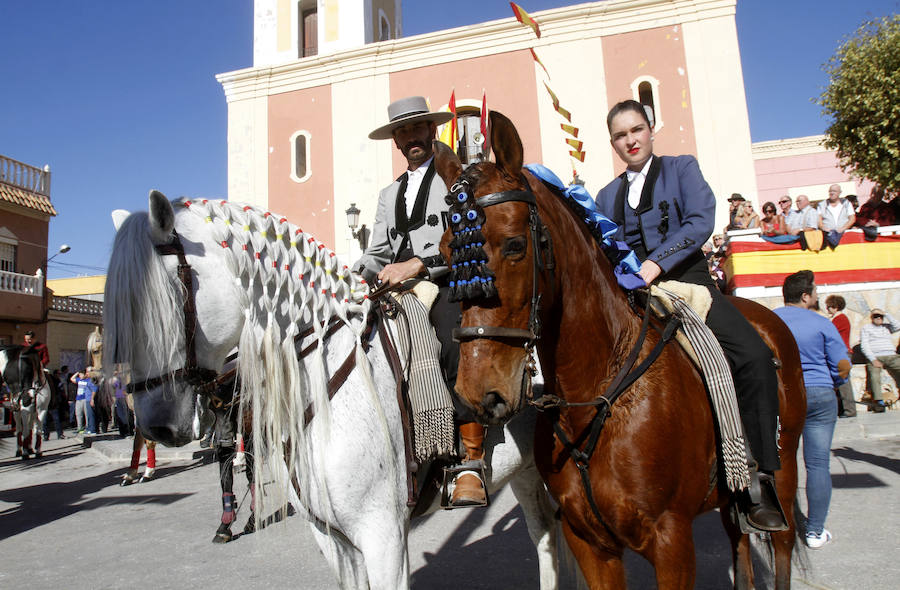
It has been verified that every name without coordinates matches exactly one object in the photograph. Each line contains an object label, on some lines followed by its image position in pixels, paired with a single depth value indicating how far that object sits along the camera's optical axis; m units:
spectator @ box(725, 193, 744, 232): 12.82
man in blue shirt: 4.44
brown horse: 1.83
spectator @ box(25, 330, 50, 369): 10.98
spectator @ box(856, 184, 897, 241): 11.52
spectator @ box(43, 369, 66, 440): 14.84
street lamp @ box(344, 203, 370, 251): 15.49
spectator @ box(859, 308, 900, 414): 8.70
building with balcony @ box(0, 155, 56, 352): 21.70
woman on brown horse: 2.39
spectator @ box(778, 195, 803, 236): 11.83
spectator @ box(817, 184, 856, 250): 11.12
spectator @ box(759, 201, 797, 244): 10.78
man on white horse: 2.59
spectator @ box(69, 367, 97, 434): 14.80
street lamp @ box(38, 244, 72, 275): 23.30
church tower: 20.70
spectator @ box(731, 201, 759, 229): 12.24
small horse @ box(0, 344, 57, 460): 10.08
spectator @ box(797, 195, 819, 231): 11.42
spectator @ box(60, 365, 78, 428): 19.91
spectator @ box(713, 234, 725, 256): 11.26
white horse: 2.11
